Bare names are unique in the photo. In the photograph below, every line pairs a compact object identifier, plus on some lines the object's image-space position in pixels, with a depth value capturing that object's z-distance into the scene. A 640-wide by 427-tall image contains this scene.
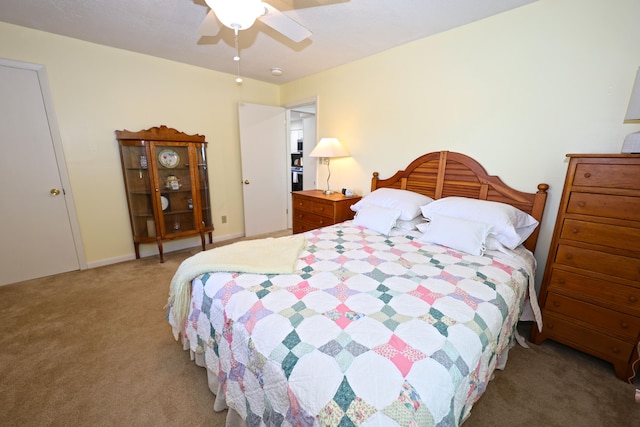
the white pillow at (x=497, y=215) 1.82
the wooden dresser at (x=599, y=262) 1.48
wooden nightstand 2.96
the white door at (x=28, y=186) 2.49
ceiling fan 1.33
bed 0.83
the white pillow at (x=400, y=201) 2.31
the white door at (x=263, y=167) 3.94
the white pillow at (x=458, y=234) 1.78
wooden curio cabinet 3.05
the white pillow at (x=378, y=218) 2.23
